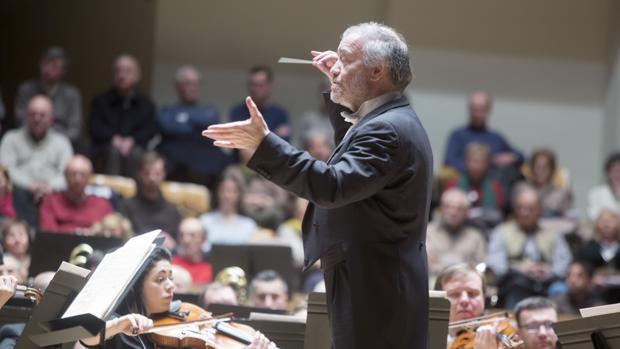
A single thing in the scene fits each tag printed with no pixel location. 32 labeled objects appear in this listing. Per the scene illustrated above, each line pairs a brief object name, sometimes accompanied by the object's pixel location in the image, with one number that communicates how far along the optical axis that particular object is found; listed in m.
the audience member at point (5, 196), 15.41
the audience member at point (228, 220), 16.73
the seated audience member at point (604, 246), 16.33
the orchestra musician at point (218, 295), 10.77
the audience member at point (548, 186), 18.95
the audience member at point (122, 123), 18.14
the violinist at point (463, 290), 9.66
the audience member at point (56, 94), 18.30
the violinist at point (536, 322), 9.95
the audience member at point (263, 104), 19.22
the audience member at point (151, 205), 16.17
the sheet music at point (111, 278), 6.77
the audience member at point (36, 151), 16.92
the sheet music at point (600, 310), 7.54
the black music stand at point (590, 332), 7.39
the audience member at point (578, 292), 15.60
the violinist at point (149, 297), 8.29
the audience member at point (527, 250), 16.20
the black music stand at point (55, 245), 11.66
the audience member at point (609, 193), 18.83
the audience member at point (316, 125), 19.05
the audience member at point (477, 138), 19.66
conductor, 6.18
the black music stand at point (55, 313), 6.70
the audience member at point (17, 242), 13.43
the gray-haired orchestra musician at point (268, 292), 12.06
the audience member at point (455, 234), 16.36
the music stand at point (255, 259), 13.69
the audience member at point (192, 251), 14.93
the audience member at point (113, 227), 14.32
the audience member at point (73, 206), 15.79
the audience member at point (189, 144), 18.72
